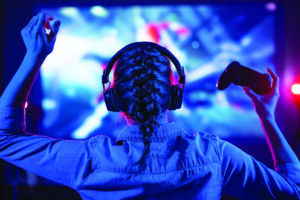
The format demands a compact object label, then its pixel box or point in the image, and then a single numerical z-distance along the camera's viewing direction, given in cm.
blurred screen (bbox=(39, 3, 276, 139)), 261
